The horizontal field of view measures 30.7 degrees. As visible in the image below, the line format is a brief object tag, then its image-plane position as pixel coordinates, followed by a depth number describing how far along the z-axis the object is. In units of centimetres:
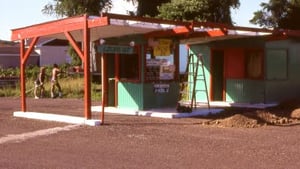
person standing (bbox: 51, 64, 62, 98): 2470
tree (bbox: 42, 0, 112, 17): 3681
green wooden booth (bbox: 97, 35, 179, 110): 1717
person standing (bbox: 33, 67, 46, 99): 2505
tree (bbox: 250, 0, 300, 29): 3700
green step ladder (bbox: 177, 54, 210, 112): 1645
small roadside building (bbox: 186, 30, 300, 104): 1953
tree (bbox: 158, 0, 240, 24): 3319
